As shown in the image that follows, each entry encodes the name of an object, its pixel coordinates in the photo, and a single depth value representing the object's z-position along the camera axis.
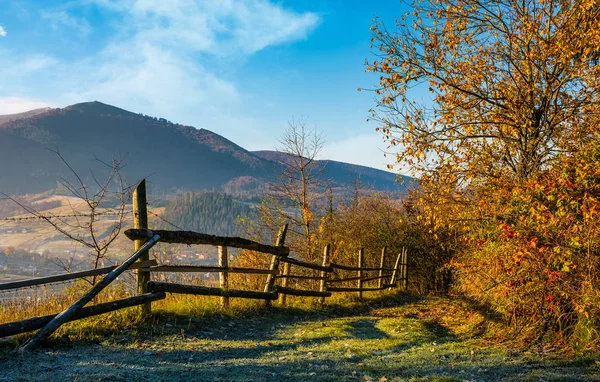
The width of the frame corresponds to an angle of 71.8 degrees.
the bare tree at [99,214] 8.00
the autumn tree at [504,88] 8.13
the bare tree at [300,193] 20.02
